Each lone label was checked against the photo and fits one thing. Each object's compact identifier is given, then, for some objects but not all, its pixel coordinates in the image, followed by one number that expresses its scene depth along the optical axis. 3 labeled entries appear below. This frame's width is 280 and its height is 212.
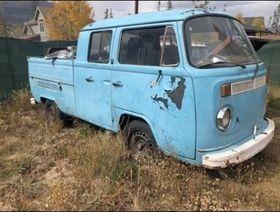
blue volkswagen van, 2.67
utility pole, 10.65
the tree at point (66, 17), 25.77
